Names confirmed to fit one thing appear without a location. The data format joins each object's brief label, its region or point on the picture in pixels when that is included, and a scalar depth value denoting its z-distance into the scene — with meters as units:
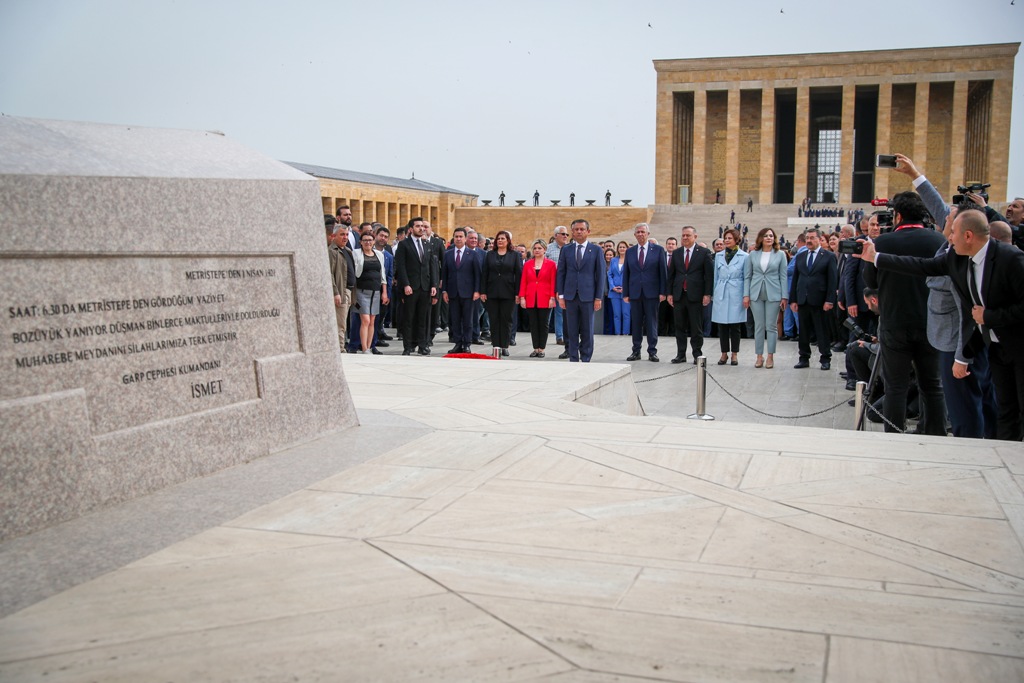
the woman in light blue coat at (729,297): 13.12
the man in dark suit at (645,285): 13.86
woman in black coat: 14.09
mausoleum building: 50.91
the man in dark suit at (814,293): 12.75
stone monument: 3.76
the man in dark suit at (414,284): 13.95
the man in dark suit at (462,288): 14.52
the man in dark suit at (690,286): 13.42
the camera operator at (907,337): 7.00
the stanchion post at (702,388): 8.41
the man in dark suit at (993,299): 5.76
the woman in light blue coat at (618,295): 17.58
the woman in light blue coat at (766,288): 12.85
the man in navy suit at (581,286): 12.88
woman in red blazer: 14.07
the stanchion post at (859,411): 7.15
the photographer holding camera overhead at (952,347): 6.47
